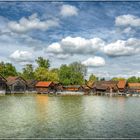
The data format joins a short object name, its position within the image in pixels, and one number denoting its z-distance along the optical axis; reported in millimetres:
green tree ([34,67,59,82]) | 141375
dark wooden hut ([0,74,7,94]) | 104094
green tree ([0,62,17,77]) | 135625
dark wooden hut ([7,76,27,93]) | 110419
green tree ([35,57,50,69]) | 154125
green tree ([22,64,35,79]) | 157750
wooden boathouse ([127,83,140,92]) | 158375
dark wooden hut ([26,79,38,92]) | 123075
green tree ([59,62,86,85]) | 147375
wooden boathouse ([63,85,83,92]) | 140125
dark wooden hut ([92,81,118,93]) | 146375
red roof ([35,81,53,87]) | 126244
